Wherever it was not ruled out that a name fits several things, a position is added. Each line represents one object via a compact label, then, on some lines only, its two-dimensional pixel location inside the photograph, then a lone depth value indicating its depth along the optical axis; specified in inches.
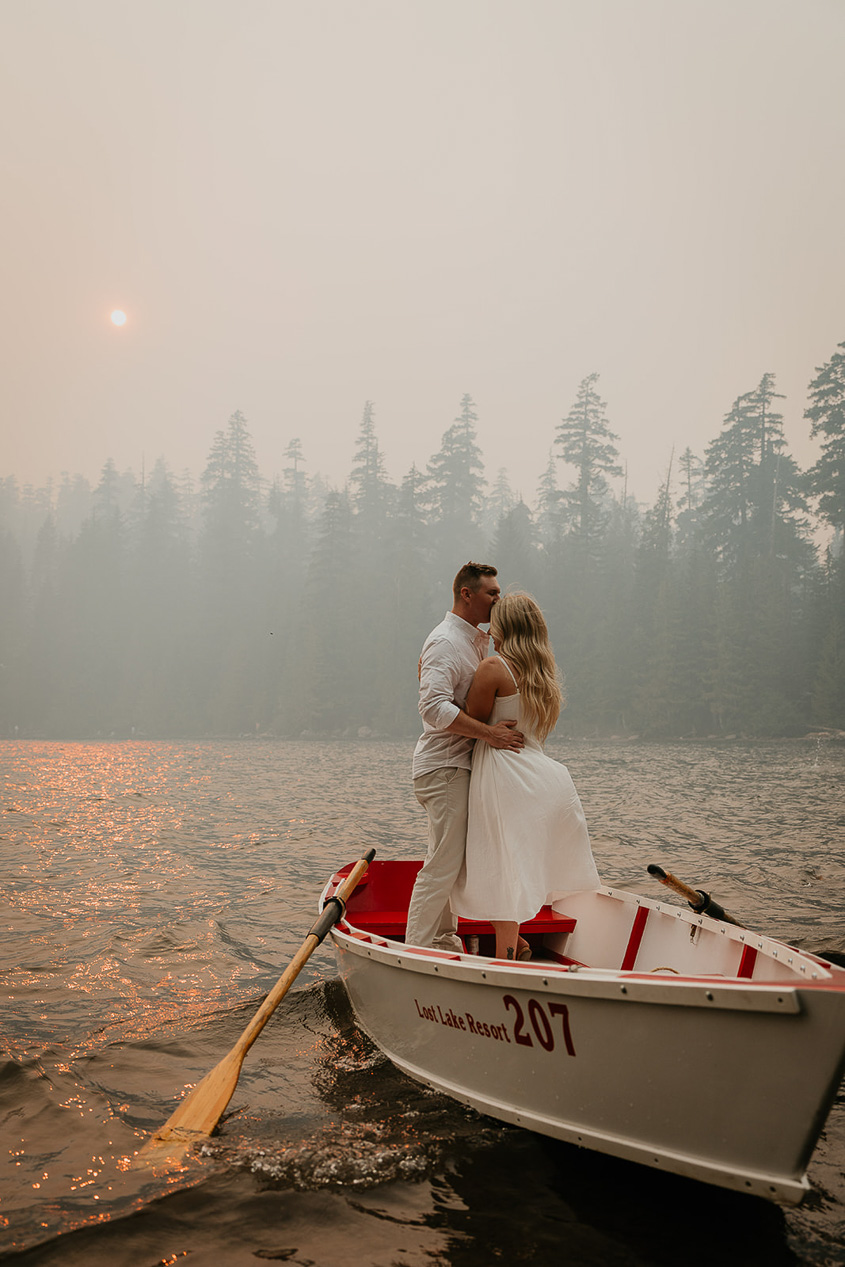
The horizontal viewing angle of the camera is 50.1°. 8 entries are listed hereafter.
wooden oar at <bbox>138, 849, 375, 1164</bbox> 174.0
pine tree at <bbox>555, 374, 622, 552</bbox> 2691.9
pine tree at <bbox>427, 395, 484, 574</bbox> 2974.9
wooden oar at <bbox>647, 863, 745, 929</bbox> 205.8
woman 183.6
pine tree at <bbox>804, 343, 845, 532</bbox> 2361.0
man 195.6
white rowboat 123.3
